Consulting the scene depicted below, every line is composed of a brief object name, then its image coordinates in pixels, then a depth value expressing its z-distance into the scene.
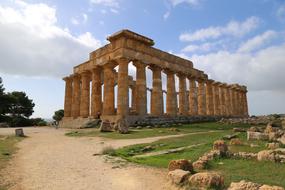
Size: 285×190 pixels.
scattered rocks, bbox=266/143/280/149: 10.44
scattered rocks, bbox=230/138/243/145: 12.10
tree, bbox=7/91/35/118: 52.14
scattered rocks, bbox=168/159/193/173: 7.23
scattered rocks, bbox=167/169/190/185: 6.40
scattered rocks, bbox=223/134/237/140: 14.55
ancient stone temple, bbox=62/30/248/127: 29.27
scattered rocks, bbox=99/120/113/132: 22.58
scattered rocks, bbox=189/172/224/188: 5.84
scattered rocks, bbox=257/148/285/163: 8.04
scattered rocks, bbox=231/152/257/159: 8.74
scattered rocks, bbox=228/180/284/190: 4.96
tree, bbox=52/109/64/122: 64.00
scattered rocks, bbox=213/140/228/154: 9.45
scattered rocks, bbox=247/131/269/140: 13.78
